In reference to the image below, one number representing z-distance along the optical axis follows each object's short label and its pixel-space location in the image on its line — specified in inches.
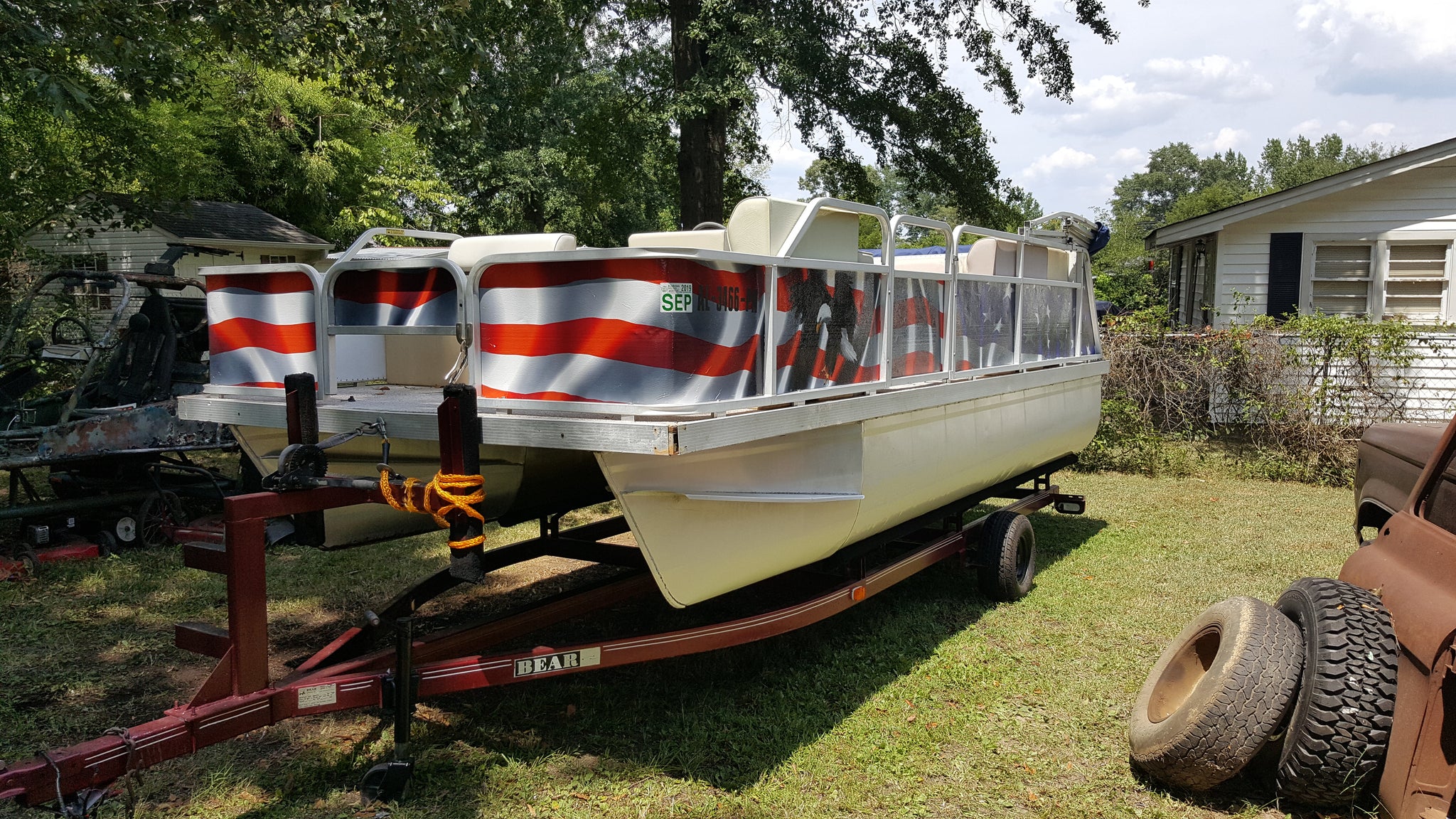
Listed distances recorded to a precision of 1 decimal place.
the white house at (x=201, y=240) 779.4
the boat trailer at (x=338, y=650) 111.7
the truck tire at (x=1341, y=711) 131.7
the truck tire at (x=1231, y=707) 137.8
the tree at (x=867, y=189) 565.7
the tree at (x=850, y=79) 452.8
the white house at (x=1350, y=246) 491.8
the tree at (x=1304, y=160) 3297.2
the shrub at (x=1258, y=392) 412.2
